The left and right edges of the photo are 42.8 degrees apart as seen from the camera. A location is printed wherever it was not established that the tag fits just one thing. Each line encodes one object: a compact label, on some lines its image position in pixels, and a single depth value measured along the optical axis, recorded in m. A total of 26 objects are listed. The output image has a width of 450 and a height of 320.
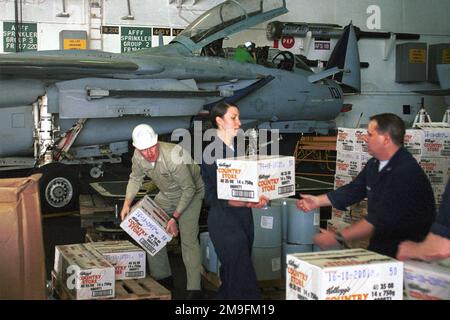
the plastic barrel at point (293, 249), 5.09
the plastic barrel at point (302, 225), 5.10
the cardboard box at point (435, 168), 6.14
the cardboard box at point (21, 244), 3.07
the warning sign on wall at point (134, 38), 13.84
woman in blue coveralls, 4.02
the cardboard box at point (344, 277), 2.53
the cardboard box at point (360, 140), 6.12
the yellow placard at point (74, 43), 13.03
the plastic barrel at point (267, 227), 5.05
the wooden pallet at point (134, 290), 4.02
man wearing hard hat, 4.76
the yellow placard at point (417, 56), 16.41
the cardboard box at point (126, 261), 4.50
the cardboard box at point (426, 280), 2.61
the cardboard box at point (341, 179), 6.25
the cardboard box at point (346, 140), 6.29
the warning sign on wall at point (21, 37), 12.73
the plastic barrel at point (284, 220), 5.20
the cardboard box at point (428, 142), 6.05
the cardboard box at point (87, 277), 3.85
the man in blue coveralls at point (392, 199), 3.34
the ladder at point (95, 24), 13.54
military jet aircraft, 7.77
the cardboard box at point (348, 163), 6.15
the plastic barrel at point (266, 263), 4.97
